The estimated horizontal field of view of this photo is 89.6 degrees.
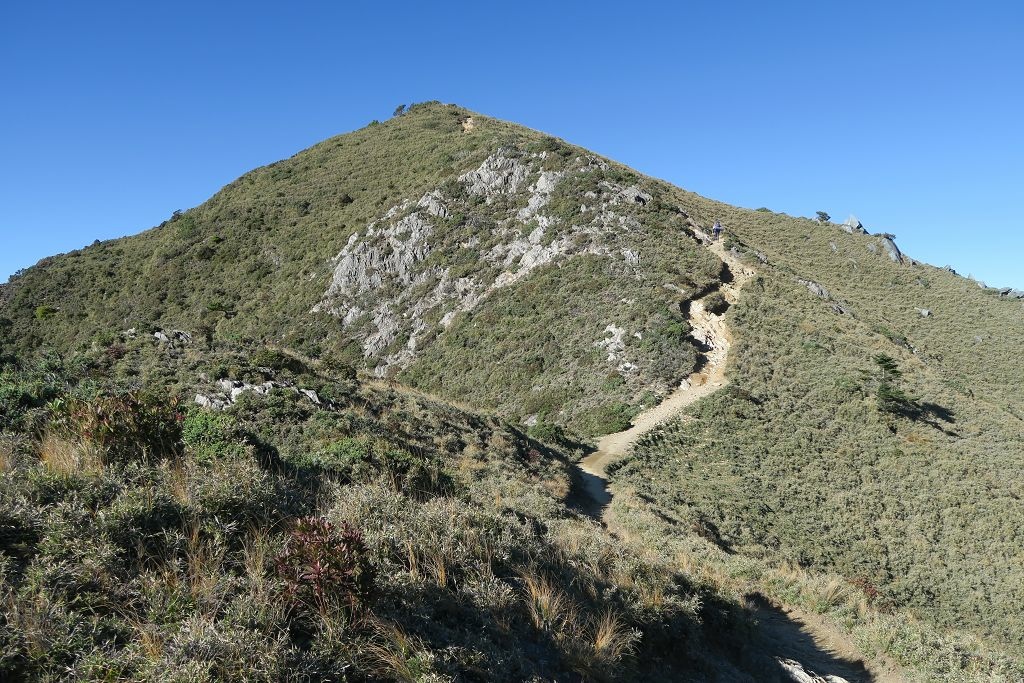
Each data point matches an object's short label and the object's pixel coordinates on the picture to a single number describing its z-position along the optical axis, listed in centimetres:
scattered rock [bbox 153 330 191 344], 1977
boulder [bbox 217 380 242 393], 1627
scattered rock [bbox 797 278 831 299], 4041
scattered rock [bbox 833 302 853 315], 3881
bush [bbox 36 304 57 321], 5034
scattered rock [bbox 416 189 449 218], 5150
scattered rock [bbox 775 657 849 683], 882
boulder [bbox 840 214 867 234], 6819
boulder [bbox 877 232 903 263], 6247
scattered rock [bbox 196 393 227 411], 1504
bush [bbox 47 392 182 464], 695
